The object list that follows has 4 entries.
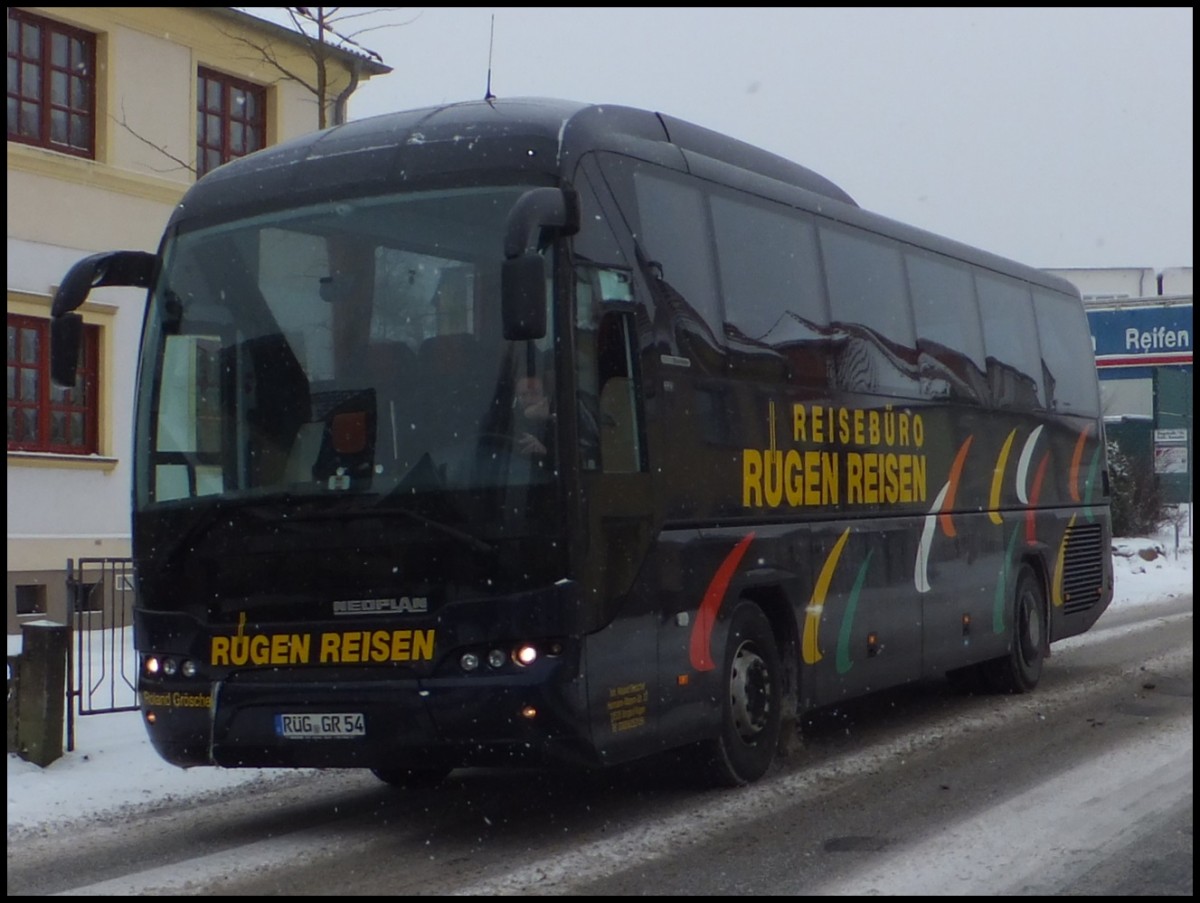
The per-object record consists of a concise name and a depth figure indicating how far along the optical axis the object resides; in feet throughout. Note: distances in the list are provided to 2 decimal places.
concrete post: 32.83
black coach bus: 24.86
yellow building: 65.87
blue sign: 157.69
